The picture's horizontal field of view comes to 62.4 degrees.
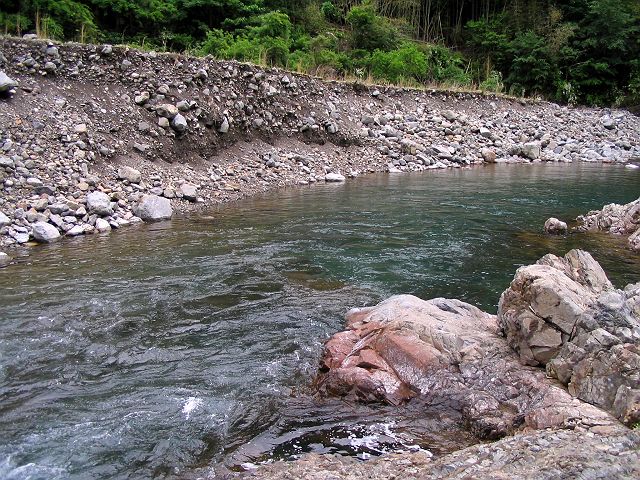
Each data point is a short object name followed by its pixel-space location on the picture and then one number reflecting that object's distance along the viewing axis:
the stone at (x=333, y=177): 17.09
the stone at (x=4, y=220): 9.42
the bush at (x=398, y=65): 27.21
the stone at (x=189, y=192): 12.91
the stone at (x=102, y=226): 10.33
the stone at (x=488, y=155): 23.23
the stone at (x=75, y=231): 9.95
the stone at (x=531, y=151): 24.20
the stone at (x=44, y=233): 9.46
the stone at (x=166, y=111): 14.95
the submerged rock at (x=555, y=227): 10.51
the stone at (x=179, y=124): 14.91
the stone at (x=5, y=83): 12.36
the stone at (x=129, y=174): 12.47
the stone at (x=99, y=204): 10.81
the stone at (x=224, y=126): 16.27
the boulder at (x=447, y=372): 3.98
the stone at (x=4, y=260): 8.10
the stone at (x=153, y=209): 11.32
